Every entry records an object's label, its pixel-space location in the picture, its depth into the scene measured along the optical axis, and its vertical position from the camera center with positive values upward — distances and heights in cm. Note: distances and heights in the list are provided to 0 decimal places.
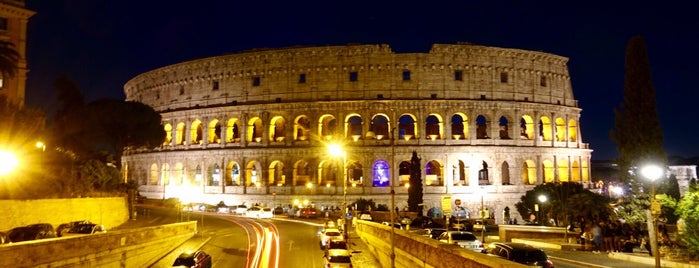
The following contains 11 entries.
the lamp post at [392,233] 1902 -208
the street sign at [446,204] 2404 -131
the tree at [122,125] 5314 +512
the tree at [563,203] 3281 -203
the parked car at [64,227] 2732 -260
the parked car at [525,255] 1691 -255
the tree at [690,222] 1848 -166
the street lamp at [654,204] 1681 -98
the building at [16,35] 4456 +1180
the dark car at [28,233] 2320 -245
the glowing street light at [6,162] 2065 +55
